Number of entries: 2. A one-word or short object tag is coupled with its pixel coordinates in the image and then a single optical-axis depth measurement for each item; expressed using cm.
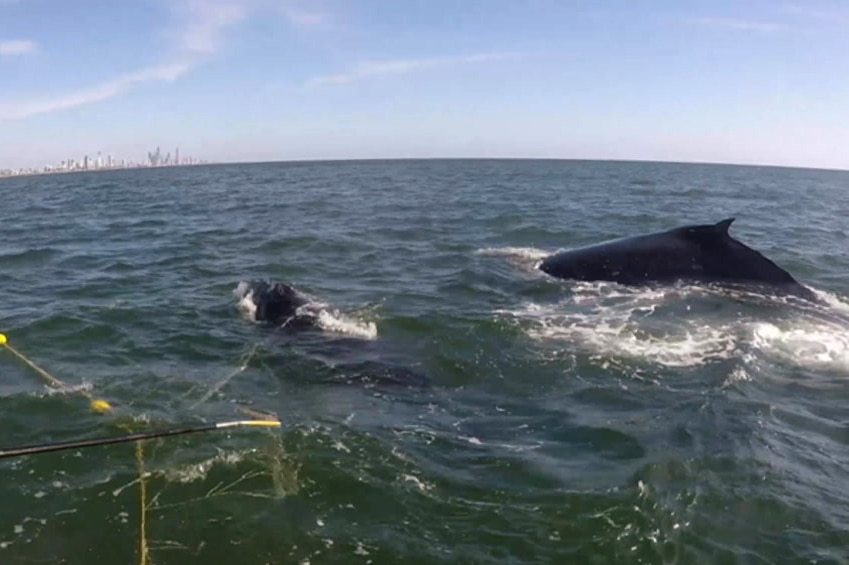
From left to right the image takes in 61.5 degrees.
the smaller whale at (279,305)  1365
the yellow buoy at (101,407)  948
